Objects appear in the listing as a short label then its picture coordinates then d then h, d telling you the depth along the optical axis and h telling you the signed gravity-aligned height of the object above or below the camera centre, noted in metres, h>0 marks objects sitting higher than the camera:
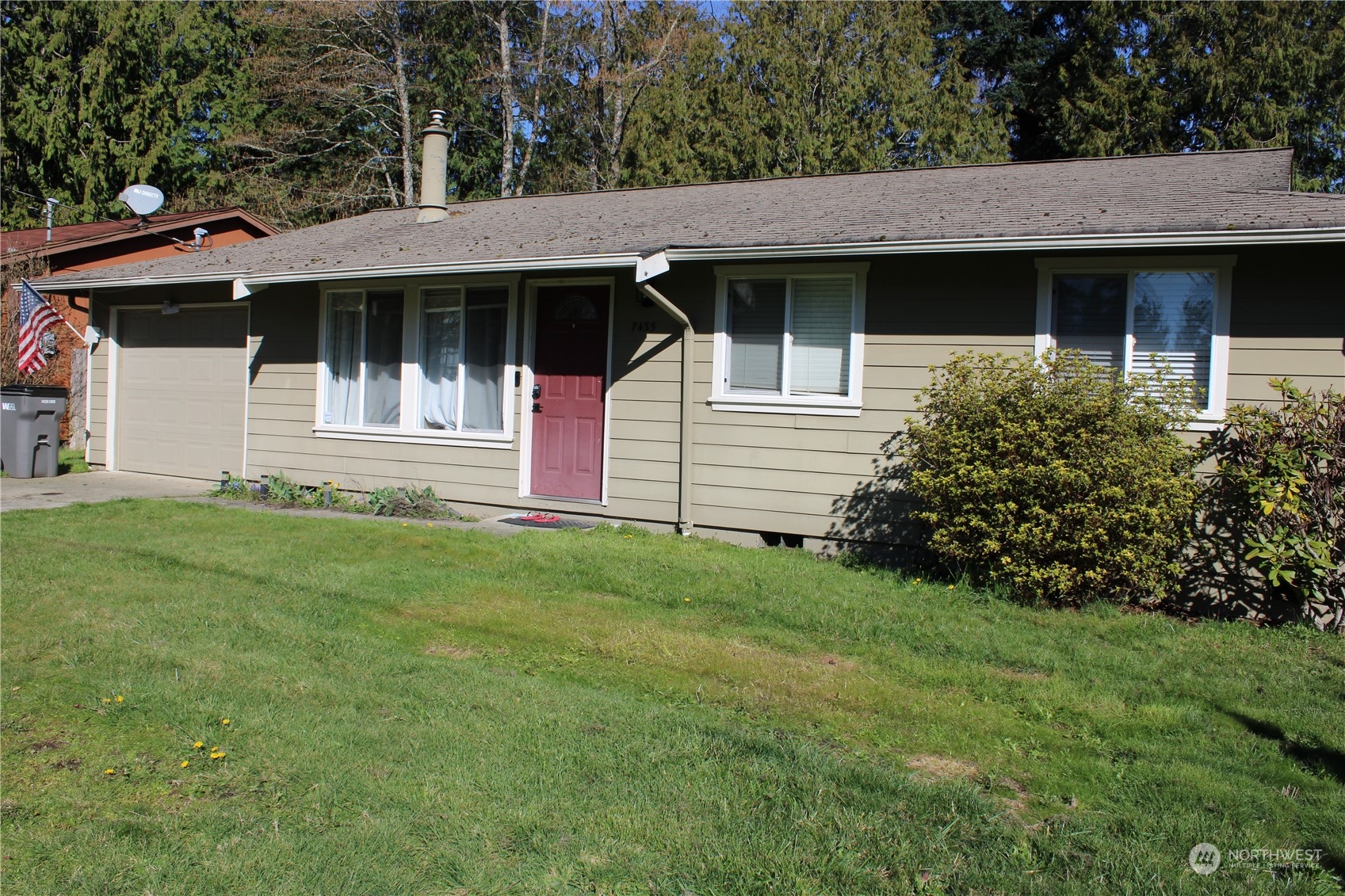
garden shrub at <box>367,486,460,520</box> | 9.56 -0.95
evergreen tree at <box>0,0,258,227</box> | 27.00 +8.28
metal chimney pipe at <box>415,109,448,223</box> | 11.83 +2.91
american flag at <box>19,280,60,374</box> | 12.95 +0.92
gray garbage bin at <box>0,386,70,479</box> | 11.42 -0.45
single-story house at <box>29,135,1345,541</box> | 7.01 +0.85
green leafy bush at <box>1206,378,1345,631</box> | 6.02 -0.36
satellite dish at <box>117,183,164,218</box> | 15.08 +3.09
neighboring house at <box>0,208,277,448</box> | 14.95 +2.44
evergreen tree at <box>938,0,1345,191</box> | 19.34 +7.30
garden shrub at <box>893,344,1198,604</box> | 6.11 -0.34
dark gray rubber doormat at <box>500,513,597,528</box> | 8.80 -1.01
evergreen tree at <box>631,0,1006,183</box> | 19.44 +6.58
